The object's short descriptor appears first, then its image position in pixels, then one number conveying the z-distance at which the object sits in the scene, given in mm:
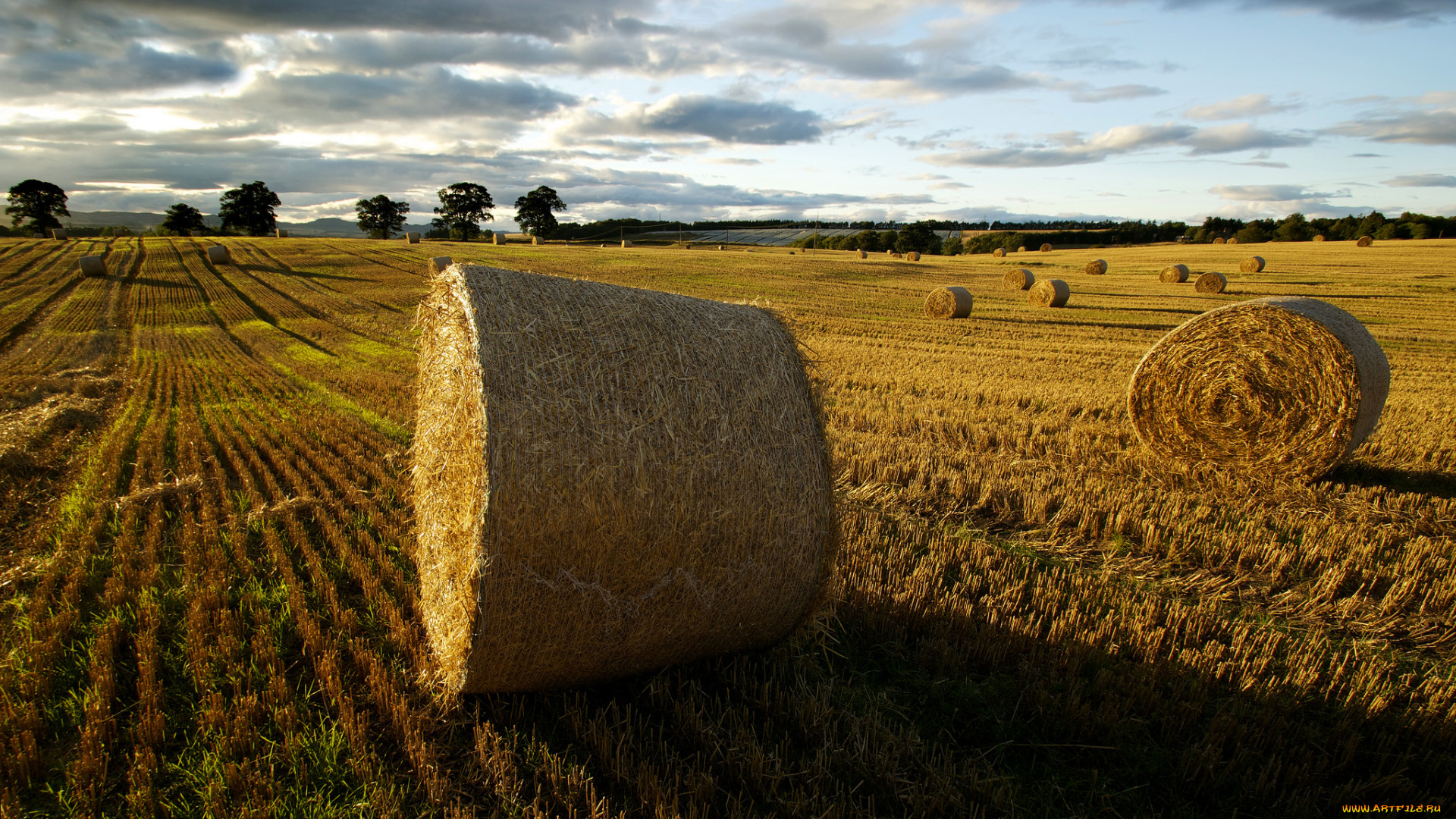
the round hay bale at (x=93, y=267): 30016
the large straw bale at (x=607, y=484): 3229
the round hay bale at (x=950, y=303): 20562
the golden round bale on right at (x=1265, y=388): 6684
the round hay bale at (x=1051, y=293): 23141
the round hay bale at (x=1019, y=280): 28562
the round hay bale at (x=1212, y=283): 25688
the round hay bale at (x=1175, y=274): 29656
